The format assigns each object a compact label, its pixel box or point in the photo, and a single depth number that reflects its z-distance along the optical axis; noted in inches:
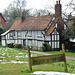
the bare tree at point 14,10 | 2987.2
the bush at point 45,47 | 1538.6
